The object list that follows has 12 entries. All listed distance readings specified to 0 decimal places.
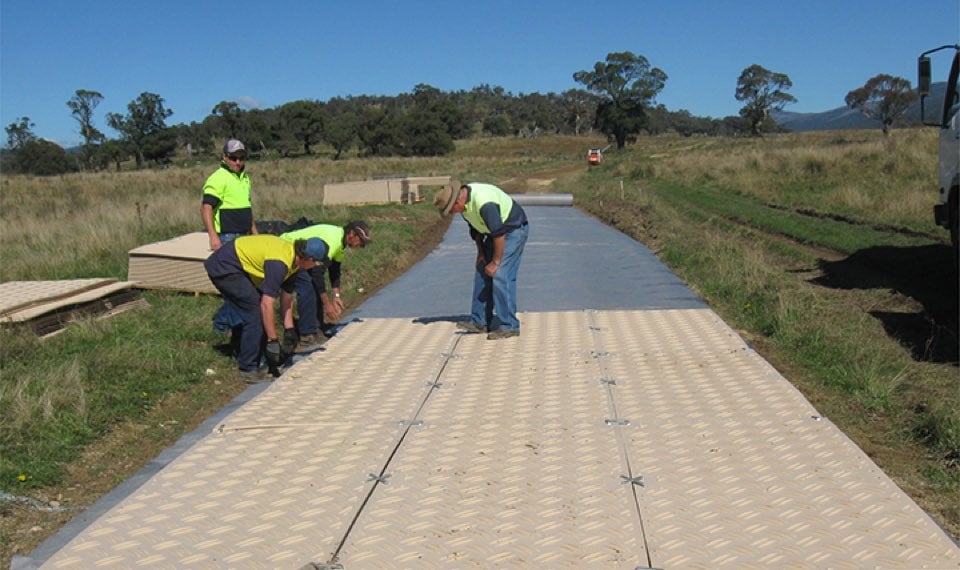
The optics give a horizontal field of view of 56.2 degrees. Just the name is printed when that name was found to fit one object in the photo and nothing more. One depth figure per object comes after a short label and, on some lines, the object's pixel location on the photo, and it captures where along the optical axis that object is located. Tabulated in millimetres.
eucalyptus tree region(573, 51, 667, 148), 83438
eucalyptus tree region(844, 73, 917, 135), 66625
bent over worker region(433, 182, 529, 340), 8078
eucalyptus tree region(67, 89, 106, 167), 72938
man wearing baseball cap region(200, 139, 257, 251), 8227
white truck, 10648
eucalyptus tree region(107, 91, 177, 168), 73625
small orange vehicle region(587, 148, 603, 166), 54531
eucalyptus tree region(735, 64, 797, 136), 95625
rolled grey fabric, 26078
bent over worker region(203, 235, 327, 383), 6875
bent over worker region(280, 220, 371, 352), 7387
